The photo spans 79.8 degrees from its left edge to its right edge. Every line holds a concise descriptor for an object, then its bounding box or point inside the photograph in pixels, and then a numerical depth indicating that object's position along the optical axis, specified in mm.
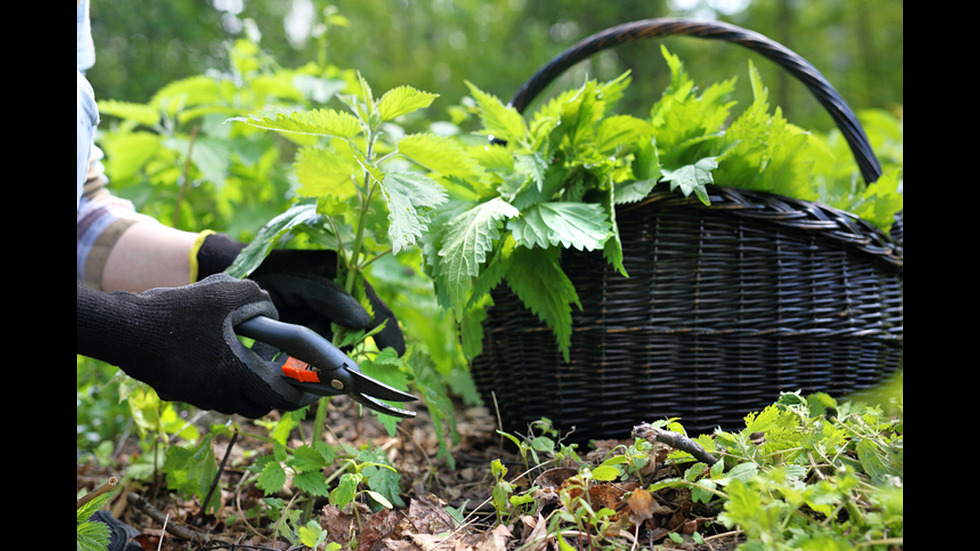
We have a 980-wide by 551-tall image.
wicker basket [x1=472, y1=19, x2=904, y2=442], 1185
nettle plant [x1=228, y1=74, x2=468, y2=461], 1036
